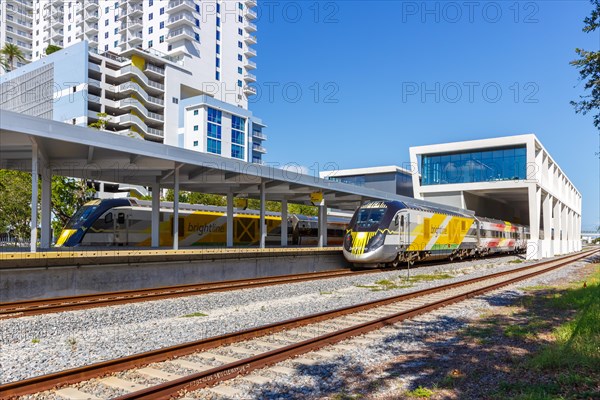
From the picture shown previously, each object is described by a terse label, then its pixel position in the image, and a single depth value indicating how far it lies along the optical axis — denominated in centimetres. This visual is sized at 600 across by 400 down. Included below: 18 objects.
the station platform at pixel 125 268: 1359
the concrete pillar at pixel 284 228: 2763
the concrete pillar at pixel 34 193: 1420
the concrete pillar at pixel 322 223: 2809
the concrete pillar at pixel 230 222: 2652
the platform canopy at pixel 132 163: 1386
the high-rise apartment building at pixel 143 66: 6800
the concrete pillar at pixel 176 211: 1916
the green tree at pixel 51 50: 7360
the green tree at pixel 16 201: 3509
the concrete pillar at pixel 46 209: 1769
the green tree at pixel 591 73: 1774
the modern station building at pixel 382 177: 6806
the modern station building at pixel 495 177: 4266
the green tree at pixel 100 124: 4197
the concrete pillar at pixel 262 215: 2336
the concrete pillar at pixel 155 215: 2226
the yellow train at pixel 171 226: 2503
